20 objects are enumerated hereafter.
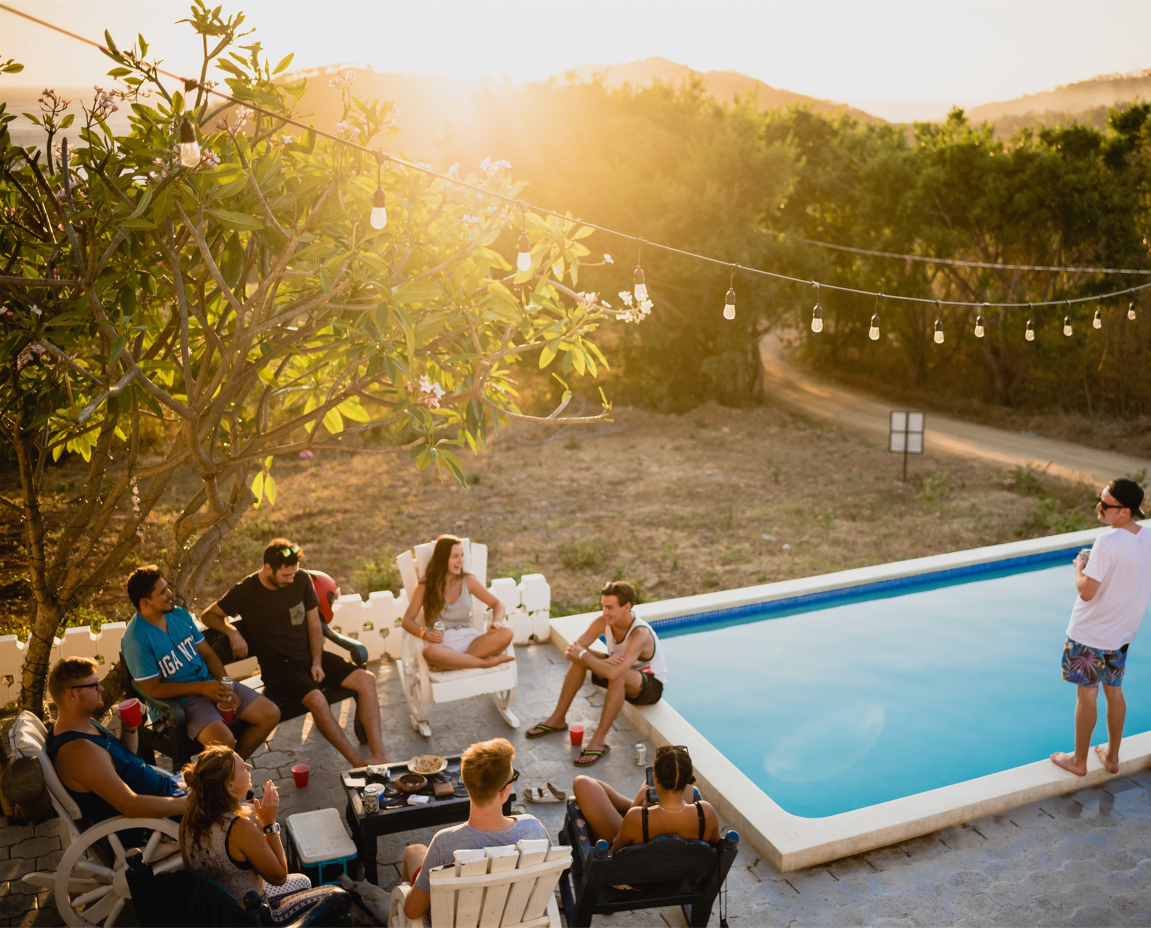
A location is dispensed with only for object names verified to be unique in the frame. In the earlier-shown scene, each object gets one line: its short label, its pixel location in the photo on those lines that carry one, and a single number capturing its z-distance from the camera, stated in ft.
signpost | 45.06
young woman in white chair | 18.08
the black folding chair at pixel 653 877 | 11.40
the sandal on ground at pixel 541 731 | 17.81
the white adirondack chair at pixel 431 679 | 17.58
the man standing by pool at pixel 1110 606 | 15.02
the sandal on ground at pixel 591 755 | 16.79
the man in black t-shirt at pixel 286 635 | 16.33
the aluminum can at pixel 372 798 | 12.98
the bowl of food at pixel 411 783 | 13.51
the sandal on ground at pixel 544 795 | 15.56
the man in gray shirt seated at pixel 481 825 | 10.26
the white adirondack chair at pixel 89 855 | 11.60
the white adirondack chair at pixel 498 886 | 9.62
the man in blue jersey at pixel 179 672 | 14.88
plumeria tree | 13.64
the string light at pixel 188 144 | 11.23
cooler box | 12.26
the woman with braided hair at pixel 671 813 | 11.56
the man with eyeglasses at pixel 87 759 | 11.84
